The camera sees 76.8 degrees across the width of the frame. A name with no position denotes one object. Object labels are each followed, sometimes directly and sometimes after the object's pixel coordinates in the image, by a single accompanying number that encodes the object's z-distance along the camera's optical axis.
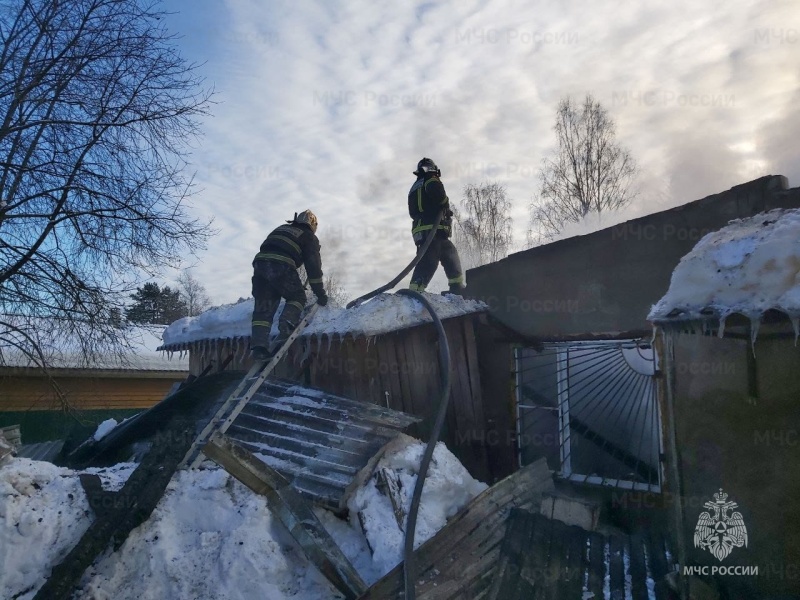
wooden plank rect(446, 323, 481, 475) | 5.94
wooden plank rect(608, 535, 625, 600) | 3.45
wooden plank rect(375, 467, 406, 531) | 3.73
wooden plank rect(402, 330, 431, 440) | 5.73
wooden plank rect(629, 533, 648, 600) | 3.41
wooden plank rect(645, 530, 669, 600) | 3.51
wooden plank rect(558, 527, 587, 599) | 3.46
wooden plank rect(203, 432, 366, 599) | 3.23
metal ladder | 4.12
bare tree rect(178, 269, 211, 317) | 39.59
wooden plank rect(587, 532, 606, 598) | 3.50
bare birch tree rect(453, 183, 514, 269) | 23.91
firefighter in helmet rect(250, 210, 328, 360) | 5.69
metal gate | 5.44
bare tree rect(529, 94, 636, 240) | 19.89
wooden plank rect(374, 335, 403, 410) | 5.79
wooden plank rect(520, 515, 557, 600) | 3.43
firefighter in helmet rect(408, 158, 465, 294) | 6.36
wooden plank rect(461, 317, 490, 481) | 5.95
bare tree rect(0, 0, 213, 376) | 6.74
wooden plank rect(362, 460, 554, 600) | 3.25
